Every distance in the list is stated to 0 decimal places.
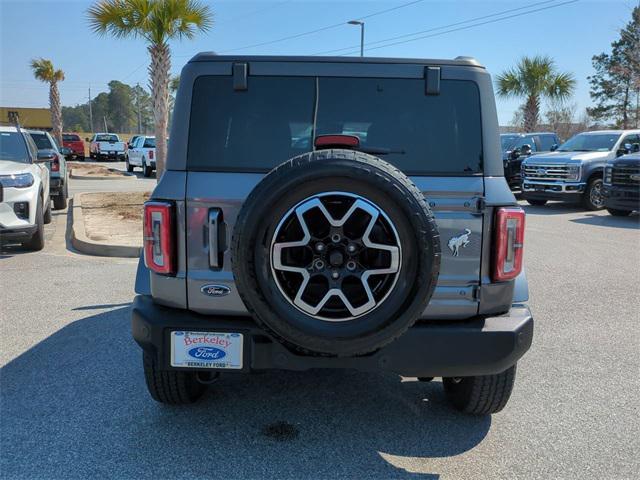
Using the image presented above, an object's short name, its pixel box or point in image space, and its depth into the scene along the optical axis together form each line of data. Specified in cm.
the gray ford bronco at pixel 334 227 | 257
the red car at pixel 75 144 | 4006
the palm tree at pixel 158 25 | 1330
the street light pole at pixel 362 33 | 2962
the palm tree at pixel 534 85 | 2855
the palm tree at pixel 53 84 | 3688
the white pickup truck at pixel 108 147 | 3862
